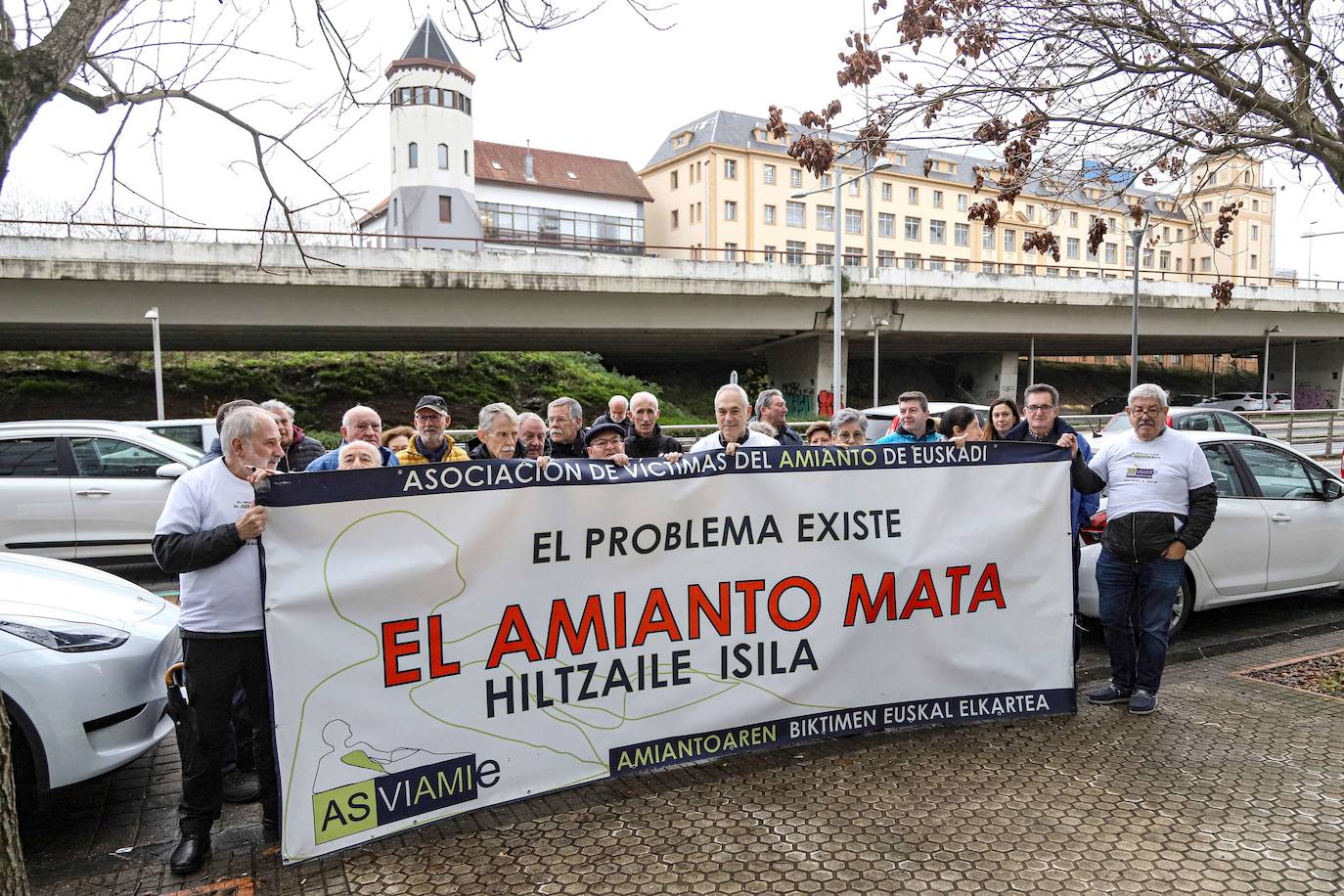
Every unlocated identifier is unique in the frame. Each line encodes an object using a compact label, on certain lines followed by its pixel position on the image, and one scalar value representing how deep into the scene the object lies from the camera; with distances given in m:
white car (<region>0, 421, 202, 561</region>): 9.25
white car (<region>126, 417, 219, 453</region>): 11.78
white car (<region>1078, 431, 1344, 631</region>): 6.75
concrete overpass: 23.67
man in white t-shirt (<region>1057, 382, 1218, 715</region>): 5.07
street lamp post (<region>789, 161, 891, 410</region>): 28.06
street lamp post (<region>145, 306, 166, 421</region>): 20.34
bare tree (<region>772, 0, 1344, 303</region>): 5.69
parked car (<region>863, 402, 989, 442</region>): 12.35
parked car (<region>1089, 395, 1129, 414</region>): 44.25
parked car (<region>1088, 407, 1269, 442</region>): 13.90
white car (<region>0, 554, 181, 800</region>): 3.70
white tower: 55.03
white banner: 3.59
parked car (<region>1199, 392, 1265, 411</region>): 40.86
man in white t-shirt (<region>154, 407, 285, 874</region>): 3.58
